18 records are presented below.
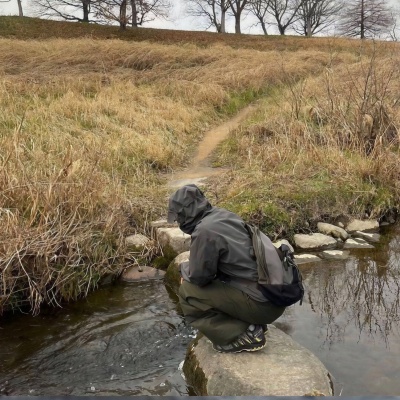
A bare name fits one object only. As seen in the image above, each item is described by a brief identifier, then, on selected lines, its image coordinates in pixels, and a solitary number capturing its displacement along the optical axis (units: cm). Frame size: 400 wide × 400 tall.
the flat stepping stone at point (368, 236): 681
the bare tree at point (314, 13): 4712
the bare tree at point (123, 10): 3145
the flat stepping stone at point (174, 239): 601
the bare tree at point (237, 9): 4172
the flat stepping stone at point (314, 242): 655
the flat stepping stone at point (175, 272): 546
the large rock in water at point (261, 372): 336
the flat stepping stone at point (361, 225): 709
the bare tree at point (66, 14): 3594
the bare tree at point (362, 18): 3900
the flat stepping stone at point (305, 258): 616
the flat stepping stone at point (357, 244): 658
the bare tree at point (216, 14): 4172
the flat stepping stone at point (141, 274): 576
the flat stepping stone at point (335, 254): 628
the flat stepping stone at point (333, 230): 683
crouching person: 351
